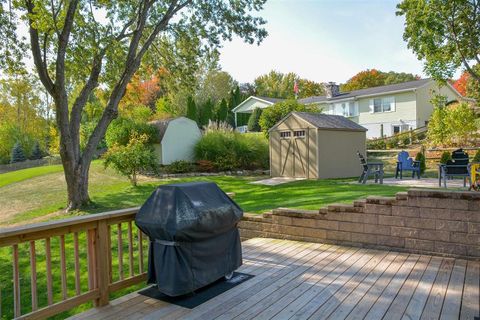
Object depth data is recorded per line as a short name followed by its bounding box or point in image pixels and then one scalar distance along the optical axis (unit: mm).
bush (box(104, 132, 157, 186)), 11750
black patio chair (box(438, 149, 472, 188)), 7809
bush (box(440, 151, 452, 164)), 11038
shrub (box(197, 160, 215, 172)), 15398
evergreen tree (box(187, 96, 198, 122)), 25422
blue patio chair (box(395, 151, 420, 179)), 10516
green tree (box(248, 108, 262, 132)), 25208
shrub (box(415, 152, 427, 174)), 11612
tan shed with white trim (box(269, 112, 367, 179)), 12508
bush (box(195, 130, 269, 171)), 15508
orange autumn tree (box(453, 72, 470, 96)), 26791
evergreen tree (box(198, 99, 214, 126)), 27062
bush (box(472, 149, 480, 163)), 9964
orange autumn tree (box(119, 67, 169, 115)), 12883
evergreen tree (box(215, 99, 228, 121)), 29025
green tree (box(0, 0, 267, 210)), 8594
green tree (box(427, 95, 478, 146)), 15133
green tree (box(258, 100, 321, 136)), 17025
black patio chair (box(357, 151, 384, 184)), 9664
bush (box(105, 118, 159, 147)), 15008
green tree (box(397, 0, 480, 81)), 10758
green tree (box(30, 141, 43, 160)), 27492
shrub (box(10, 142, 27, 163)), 25812
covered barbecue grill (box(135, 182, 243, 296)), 2848
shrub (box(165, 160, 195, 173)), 15148
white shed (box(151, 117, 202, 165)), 15641
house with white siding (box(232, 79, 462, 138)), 22531
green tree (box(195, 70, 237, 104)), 35125
